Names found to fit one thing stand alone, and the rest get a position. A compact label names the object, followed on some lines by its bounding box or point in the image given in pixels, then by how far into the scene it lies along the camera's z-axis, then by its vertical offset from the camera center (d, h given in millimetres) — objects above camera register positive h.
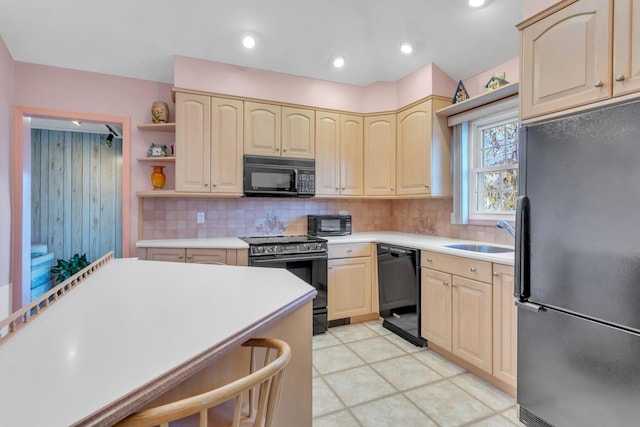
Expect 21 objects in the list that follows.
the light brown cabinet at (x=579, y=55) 1441 +783
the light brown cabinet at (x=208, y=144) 2969 +625
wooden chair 593 -395
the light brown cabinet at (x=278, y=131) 3203 +821
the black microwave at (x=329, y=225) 3527 -141
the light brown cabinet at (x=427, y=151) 3141 +610
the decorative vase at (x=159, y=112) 3109 +940
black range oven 3000 -457
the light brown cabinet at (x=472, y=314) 2062 -723
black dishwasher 2838 -722
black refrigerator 1381 -264
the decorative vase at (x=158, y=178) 3107 +313
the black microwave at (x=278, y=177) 3164 +351
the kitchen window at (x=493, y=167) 2781 +419
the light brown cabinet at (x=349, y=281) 3215 -692
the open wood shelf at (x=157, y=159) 3029 +481
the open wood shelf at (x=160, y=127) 3033 +792
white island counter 583 -333
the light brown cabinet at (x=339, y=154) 3492 +636
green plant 4605 -810
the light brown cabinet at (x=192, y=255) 2822 -382
